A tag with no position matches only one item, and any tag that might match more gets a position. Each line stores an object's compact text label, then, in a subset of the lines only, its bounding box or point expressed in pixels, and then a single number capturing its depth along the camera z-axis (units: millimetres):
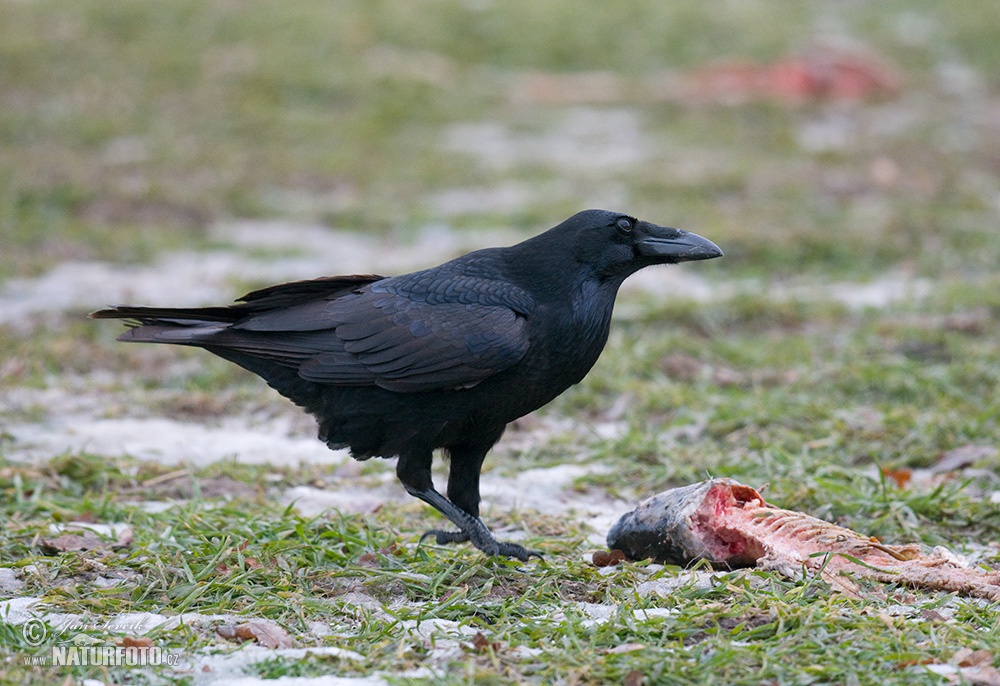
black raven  8289
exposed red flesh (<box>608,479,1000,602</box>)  7660
